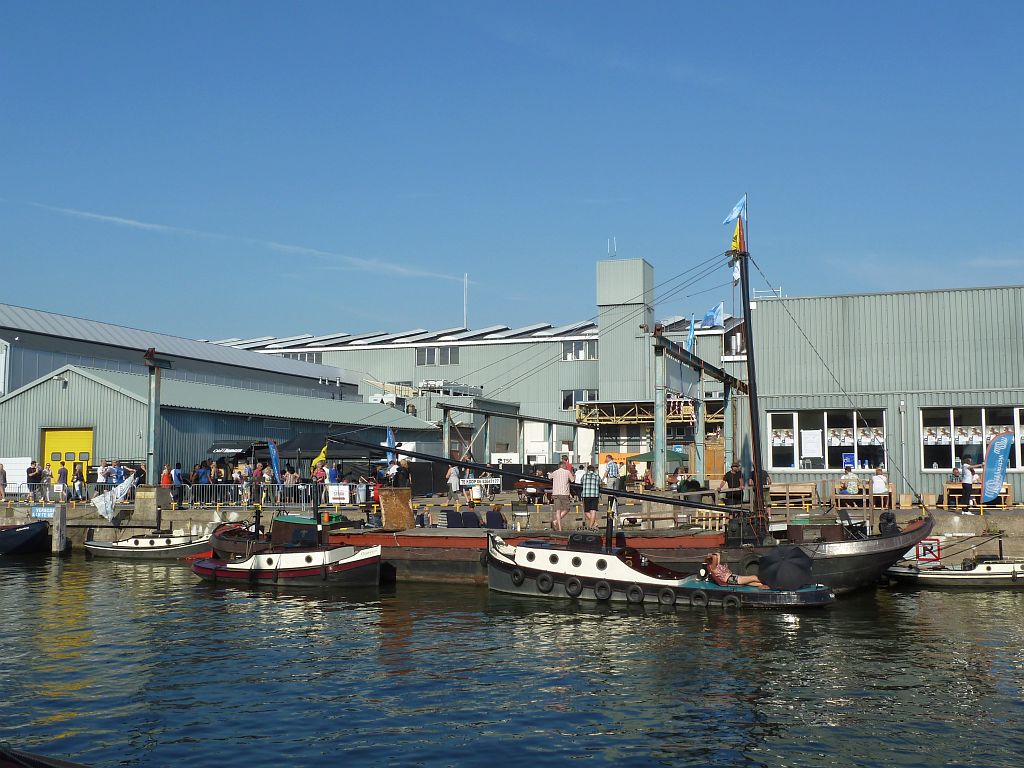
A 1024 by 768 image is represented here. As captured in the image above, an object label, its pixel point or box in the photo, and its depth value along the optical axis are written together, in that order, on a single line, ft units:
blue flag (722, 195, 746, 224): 101.81
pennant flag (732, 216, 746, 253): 101.14
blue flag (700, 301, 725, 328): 142.63
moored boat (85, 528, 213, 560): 120.78
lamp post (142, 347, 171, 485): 137.69
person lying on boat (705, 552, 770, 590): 81.82
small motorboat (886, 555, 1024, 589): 92.84
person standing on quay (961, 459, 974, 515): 112.78
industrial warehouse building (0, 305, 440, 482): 157.99
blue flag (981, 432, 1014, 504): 109.70
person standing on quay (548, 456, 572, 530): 105.09
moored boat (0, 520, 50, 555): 127.24
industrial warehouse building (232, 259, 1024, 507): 128.36
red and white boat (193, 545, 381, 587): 96.27
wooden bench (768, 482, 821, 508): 119.65
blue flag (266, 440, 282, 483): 131.54
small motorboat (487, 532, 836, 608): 80.48
